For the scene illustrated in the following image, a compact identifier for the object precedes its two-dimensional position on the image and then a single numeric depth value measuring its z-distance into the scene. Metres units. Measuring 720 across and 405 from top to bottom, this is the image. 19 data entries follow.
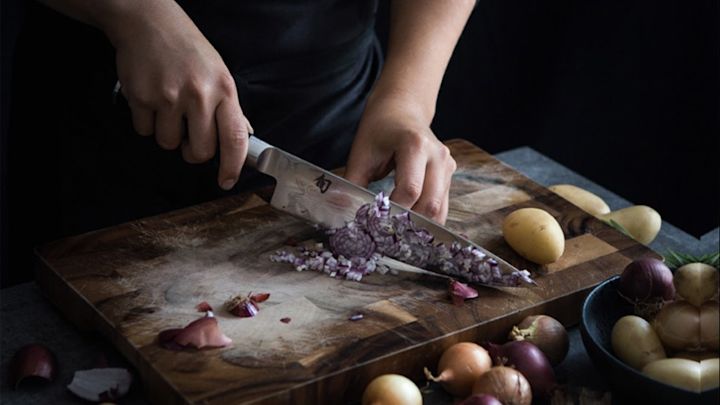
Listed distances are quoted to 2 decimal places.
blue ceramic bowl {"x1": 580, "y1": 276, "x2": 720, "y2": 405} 0.92
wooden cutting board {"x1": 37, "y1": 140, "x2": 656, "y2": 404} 0.97
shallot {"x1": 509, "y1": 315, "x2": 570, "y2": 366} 1.01
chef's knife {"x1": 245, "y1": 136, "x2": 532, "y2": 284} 1.09
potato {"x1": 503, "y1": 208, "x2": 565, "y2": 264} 1.09
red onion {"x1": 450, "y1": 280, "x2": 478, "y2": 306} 1.05
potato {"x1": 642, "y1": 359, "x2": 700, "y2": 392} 0.91
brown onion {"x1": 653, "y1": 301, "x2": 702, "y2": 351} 0.91
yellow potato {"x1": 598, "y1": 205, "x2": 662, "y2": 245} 1.17
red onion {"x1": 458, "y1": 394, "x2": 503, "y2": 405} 0.92
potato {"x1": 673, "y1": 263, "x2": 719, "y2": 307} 0.90
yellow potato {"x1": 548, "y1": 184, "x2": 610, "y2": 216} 1.20
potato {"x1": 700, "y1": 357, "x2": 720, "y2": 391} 0.90
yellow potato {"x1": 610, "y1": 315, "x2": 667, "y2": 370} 0.93
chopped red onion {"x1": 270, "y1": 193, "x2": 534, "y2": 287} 1.06
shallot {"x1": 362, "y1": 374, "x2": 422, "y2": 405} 0.94
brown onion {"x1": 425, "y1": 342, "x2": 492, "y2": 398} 0.97
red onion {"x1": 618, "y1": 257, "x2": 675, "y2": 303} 0.97
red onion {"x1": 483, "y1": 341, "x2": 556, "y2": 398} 0.97
